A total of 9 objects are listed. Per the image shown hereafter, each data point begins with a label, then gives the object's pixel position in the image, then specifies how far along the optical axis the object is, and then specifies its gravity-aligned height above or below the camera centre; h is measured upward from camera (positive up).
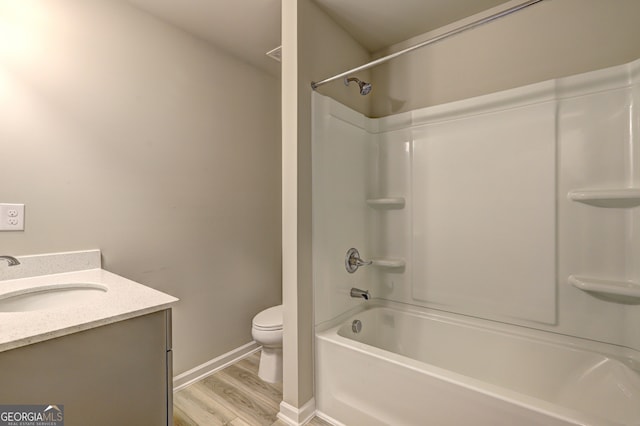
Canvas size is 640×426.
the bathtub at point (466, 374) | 1.16 -0.79
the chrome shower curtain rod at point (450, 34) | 1.15 +0.79
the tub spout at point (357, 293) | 1.92 -0.53
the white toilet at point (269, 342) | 1.94 -0.87
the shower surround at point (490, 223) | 1.41 -0.06
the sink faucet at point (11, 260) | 1.22 -0.20
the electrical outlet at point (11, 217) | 1.35 -0.02
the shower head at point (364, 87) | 1.82 +0.79
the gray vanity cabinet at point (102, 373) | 0.78 -0.48
